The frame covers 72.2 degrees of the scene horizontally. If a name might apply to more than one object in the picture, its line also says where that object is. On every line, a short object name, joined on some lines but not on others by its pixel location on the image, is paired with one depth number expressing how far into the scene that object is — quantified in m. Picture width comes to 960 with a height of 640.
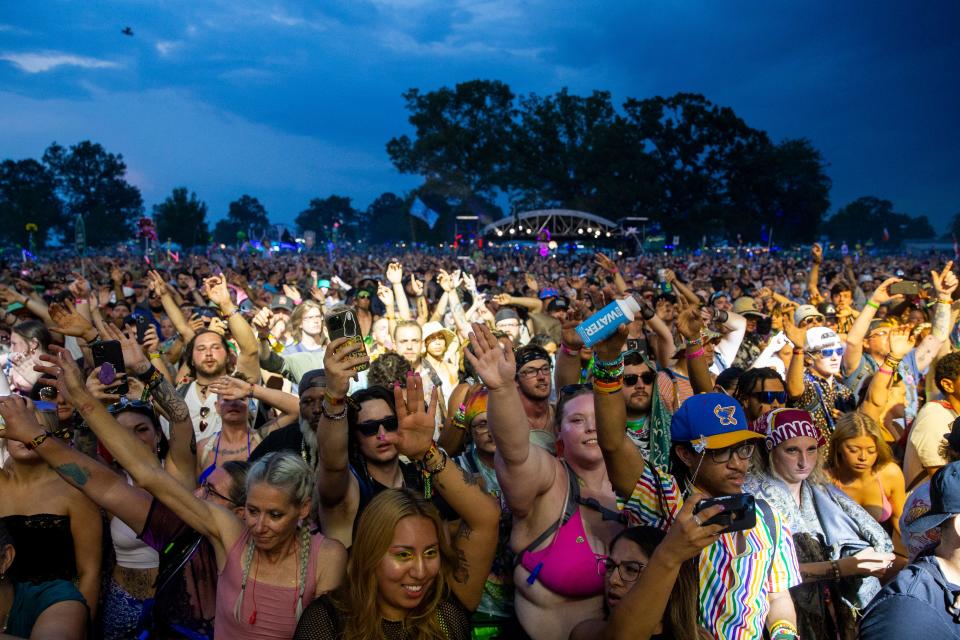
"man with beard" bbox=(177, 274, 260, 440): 4.71
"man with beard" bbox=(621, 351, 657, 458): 4.05
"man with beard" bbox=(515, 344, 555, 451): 4.24
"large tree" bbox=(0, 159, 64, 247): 62.12
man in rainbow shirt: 2.42
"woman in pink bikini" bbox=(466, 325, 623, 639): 2.39
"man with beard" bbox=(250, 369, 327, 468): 3.64
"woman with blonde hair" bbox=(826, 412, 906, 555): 3.75
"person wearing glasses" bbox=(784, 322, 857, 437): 4.96
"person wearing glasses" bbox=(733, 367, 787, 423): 4.41
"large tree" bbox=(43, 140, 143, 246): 104.12
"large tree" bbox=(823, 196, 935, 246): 121.62
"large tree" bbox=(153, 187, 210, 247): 67.00
